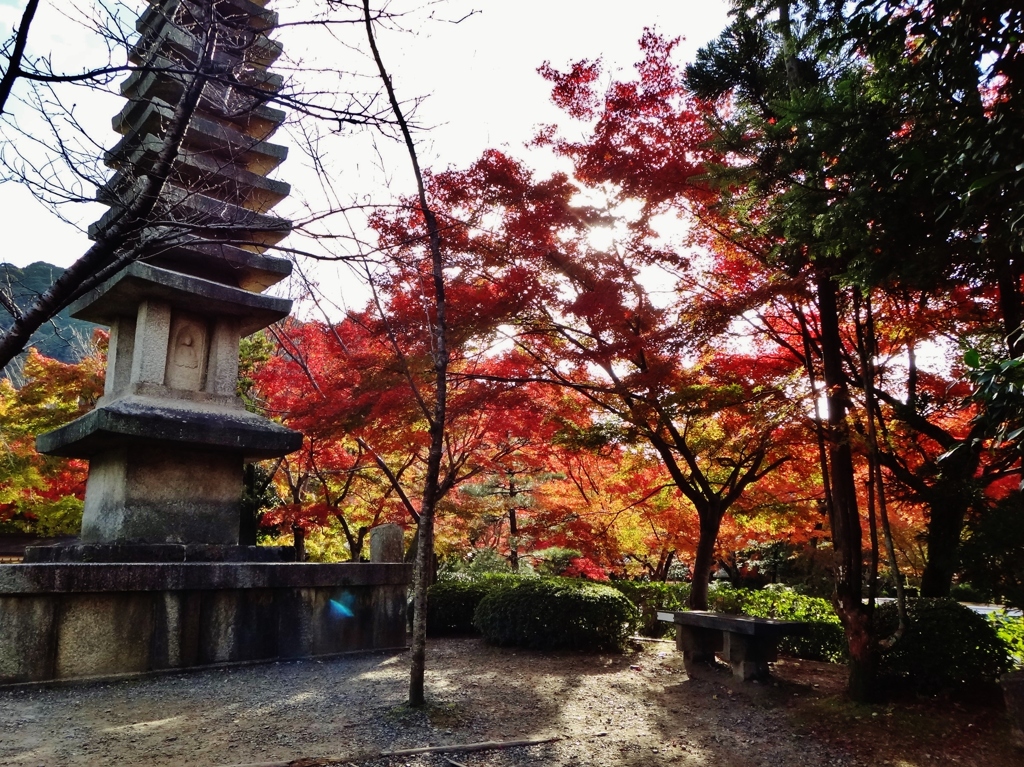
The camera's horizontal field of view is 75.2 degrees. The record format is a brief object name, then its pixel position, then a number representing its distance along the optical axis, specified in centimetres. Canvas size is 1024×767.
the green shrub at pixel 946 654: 648
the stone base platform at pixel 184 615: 640
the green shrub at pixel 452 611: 1210
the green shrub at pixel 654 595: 1289
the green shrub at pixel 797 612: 922
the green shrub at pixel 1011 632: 674
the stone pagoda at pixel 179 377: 804
